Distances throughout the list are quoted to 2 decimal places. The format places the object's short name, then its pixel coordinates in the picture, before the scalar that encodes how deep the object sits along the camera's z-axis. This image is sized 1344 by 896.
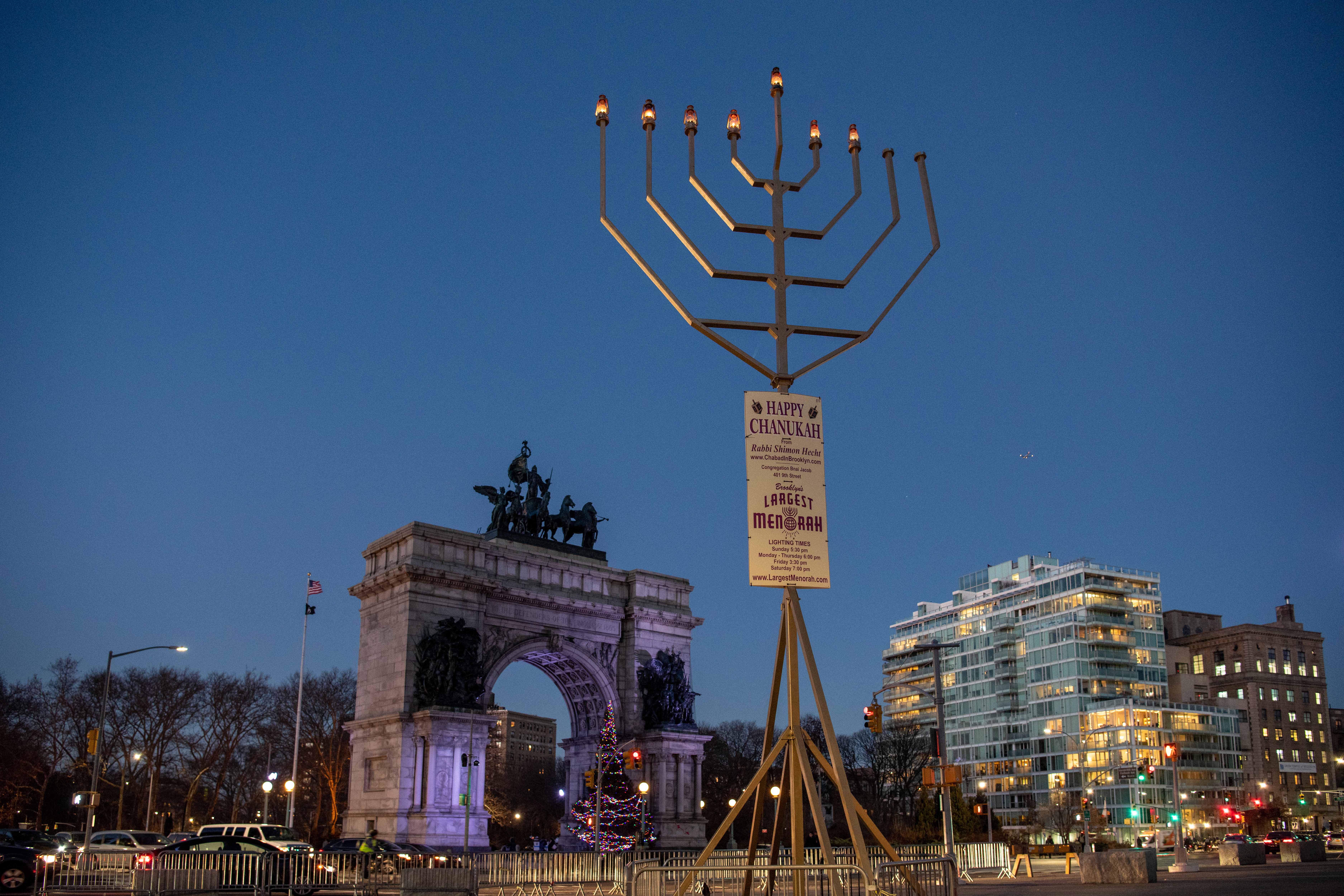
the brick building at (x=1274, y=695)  109.31
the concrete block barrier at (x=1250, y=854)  34.31
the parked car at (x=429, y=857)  29.27
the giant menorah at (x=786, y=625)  10.23
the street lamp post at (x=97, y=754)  31.16
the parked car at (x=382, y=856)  30.03
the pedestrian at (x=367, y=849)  27.28
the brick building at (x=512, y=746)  152.00
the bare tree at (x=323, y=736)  79.31
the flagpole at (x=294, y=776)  48.81
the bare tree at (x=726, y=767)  94.50
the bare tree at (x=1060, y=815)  85.38
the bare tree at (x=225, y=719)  75.38
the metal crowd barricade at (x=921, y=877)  10.38
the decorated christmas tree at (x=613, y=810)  47.84
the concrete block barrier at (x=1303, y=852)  35.44
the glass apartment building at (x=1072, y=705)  95.25
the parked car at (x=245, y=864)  22.67
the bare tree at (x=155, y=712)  73.00
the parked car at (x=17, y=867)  22.86
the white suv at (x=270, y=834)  32.84
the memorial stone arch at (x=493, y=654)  45.09
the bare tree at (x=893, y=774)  85.62
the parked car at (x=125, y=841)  37.75
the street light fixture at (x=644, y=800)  41.00
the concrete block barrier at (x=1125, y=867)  23.31
